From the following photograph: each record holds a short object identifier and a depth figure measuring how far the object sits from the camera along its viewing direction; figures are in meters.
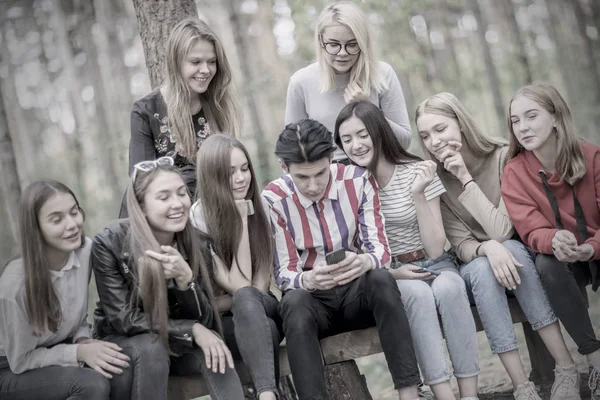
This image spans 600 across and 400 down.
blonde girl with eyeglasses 3.22
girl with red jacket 2.81
